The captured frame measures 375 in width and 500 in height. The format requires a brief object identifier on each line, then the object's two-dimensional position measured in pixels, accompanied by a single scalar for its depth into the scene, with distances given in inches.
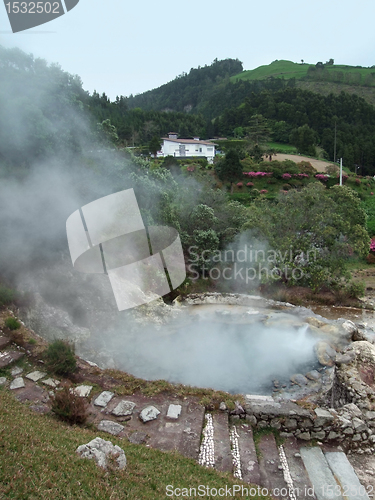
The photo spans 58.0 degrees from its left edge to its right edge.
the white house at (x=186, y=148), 1595.7
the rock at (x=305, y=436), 217.6
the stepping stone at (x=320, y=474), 181.3
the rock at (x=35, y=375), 221.7
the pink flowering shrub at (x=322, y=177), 1139.3
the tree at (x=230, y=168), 1078.6
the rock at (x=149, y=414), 203.6
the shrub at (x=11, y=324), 257.8
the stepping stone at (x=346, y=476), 182.5
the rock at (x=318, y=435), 219.1
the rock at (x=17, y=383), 212.2
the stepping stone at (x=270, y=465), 181.8
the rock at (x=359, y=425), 221.4
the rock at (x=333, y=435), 219.1
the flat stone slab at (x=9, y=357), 228.6
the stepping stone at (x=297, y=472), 179.9
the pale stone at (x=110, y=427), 189.5
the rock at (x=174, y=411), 208.6
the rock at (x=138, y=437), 184.2
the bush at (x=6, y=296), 285.4
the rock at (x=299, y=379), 273.0
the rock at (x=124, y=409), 205.5
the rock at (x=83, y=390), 219.0
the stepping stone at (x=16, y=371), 223.9
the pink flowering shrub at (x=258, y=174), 1144.2
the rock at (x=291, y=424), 218.2
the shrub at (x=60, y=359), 229.0
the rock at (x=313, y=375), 279.0
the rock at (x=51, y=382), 218.8
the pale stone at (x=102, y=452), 144.2
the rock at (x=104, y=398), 212.4
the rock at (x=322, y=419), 219.0
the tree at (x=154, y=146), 1443.2
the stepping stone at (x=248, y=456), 178.1
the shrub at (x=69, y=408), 183.9
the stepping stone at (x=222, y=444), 180.2
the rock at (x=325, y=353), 295.7
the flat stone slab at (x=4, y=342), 243.6
